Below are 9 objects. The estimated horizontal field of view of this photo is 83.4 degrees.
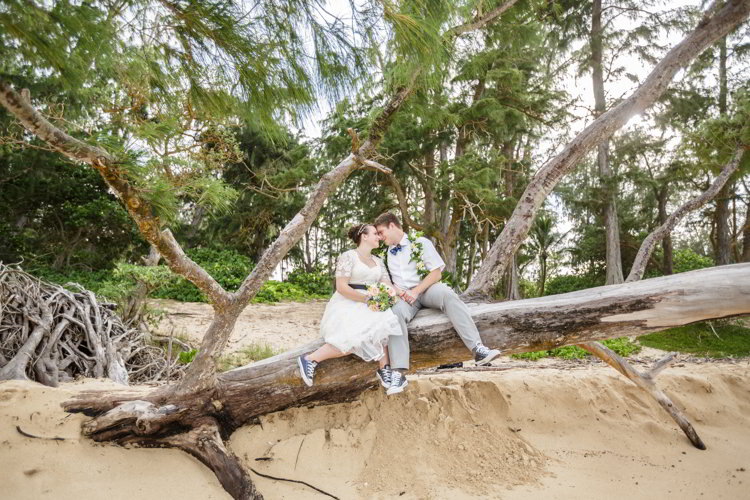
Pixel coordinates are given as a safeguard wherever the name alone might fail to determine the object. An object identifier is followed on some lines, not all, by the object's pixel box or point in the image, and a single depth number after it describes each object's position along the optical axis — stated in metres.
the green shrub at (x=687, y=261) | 15.68
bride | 3.08
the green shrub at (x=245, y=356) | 5.89
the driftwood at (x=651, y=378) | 3.79
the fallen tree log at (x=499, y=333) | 3.02
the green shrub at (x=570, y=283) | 16.64
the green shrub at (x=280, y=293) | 12.15
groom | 3.09
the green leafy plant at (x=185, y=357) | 5.88
